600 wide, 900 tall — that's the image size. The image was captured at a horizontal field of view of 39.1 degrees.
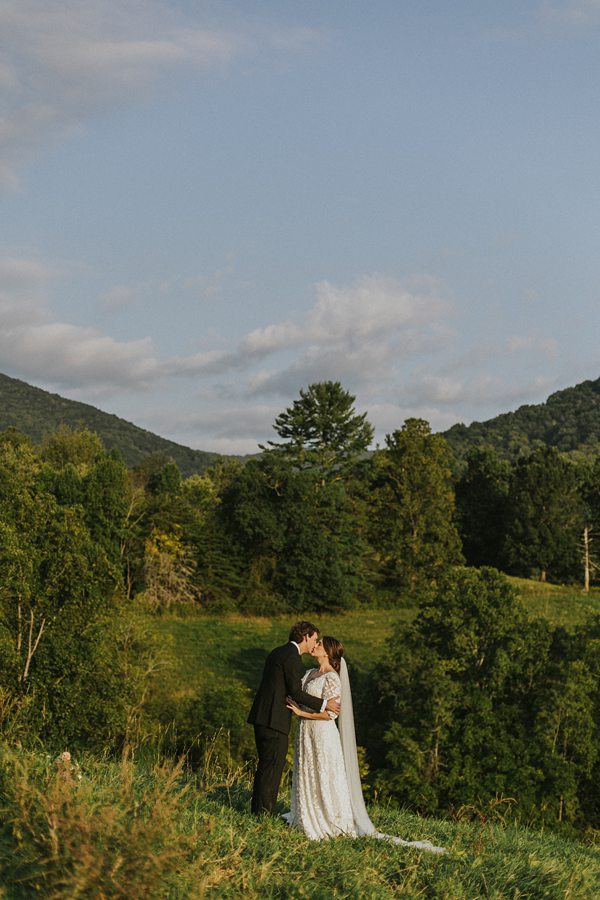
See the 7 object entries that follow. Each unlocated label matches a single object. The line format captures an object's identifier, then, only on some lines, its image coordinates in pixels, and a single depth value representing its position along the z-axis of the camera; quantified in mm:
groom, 7969
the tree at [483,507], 67938
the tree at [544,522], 64000
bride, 7969
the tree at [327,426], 61406
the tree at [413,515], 57969
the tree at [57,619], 23531
